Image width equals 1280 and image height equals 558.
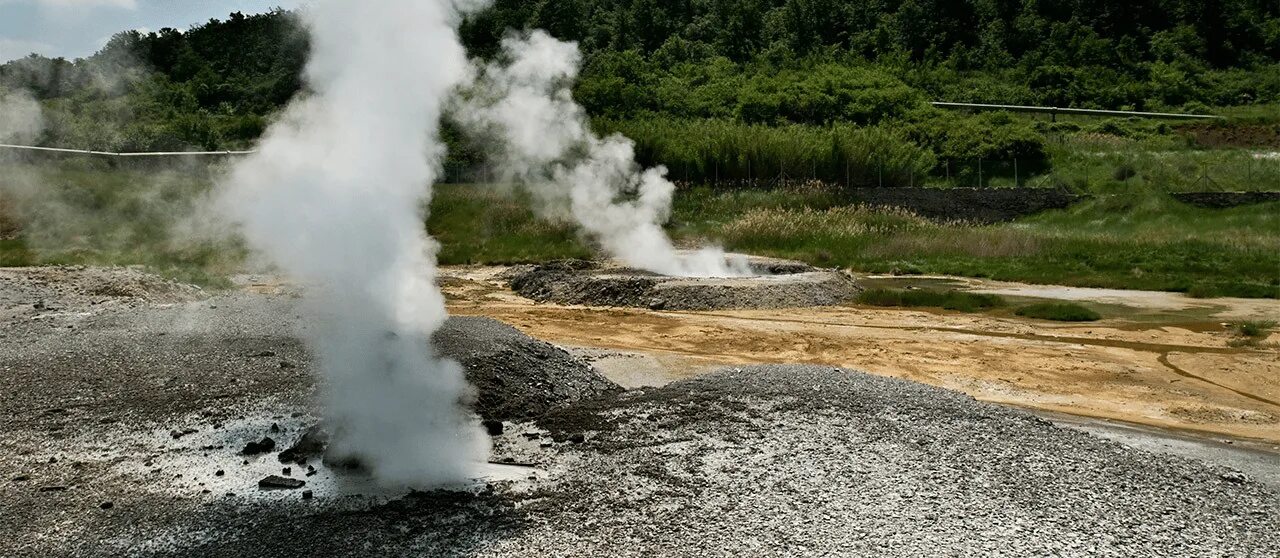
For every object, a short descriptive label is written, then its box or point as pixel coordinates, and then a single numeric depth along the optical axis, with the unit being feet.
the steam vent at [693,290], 87.81
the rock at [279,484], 32.78
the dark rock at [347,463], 34.27
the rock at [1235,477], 35.65
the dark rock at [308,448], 35.42
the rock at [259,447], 36.52
